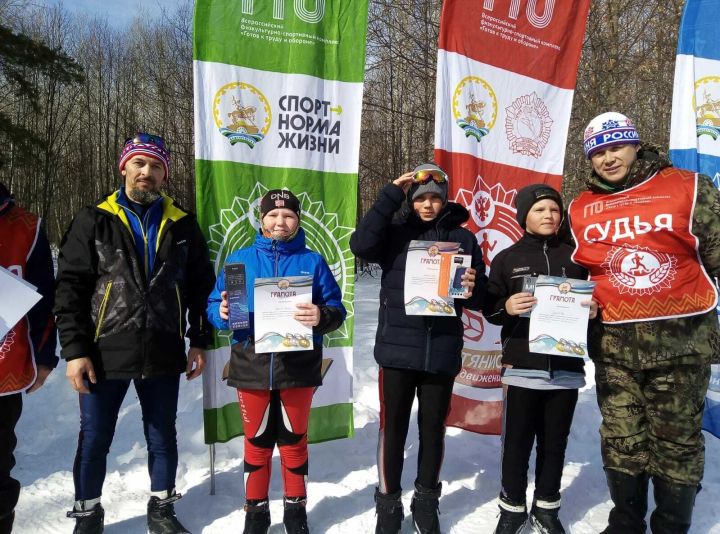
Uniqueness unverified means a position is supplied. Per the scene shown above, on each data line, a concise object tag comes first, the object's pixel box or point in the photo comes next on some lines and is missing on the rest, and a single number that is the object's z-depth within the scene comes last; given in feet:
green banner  11.80
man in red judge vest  8.86
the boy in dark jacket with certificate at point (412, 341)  9.61
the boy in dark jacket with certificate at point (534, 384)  9.55
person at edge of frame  8.30
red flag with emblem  13.09
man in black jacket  9.11
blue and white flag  13.55
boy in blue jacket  9.54
